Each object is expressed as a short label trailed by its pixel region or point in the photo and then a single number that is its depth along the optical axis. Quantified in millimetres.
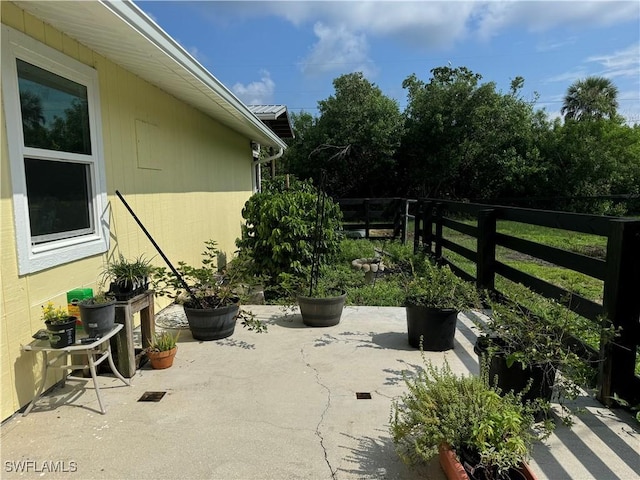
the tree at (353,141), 16719
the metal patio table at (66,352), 2352
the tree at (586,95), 26367
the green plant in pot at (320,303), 3887
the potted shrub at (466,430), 1648
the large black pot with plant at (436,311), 3240
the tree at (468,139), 16031
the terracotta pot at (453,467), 1618
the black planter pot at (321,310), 3879
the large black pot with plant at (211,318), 3504
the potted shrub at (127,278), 2961
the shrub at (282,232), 5465
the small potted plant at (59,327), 2340
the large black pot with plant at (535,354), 2207
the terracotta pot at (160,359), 2971
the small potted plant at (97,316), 2500
